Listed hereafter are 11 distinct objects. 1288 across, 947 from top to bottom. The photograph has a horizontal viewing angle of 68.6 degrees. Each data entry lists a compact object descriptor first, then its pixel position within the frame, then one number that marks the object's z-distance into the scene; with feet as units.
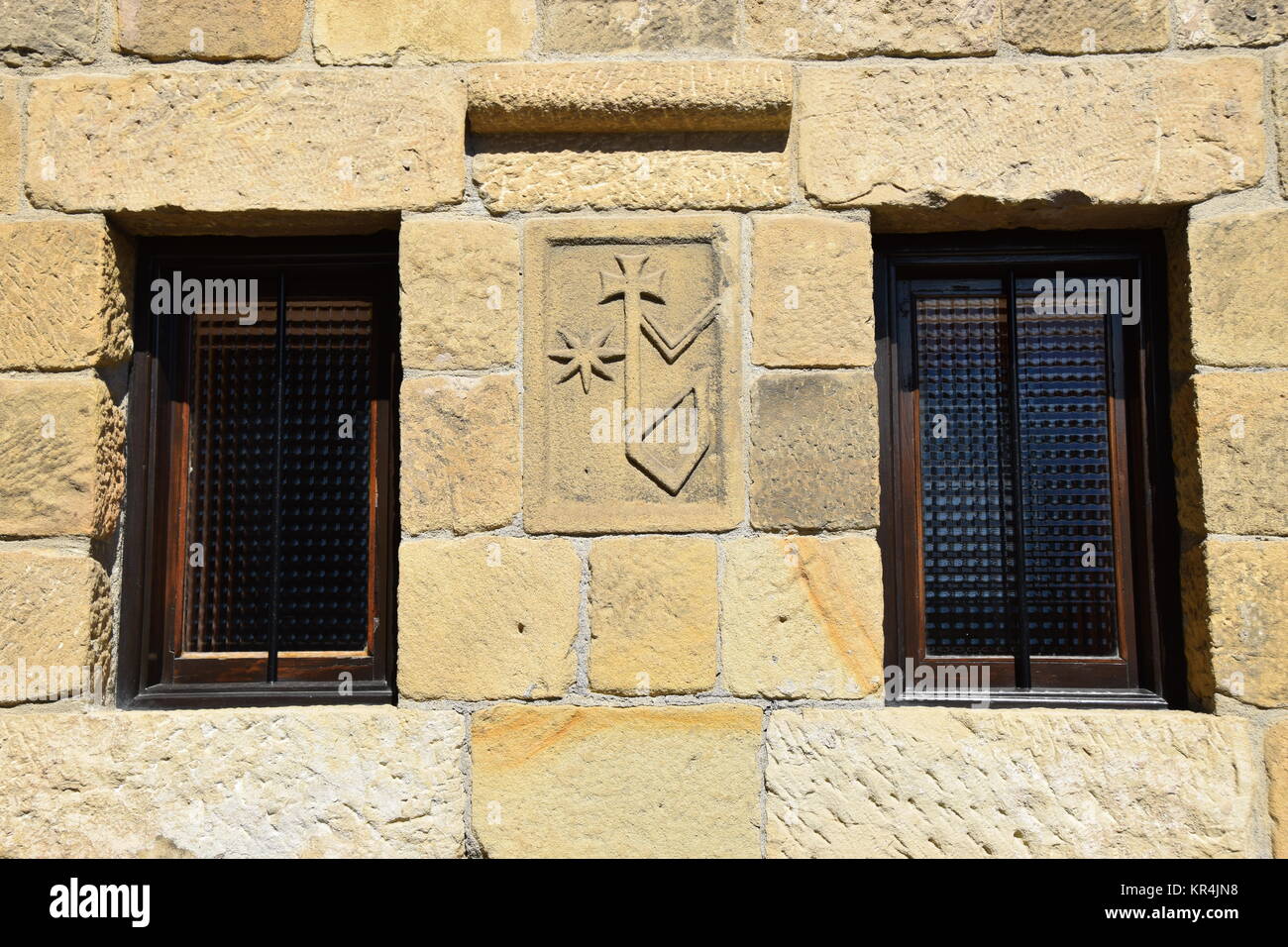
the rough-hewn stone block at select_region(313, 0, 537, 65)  7.95
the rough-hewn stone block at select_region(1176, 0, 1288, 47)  7.82
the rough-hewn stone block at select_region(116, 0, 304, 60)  7.97
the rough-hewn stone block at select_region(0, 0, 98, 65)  7.98
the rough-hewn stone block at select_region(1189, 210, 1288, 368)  7.61
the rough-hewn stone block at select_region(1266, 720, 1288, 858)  7.30
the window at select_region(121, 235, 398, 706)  8.15
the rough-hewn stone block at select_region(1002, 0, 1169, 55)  7.83
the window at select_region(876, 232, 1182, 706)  8.06
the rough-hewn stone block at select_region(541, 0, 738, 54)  7.93
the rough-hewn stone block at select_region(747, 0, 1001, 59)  7.89
